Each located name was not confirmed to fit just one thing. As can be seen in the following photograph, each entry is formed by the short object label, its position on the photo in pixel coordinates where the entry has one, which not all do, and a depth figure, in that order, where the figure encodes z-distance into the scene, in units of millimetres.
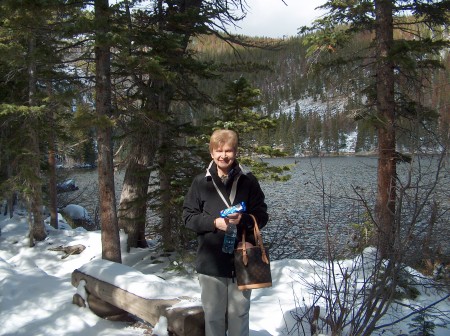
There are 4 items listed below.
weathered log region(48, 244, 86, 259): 9781
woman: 2918
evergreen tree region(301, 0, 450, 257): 8500
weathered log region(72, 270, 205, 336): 3221
